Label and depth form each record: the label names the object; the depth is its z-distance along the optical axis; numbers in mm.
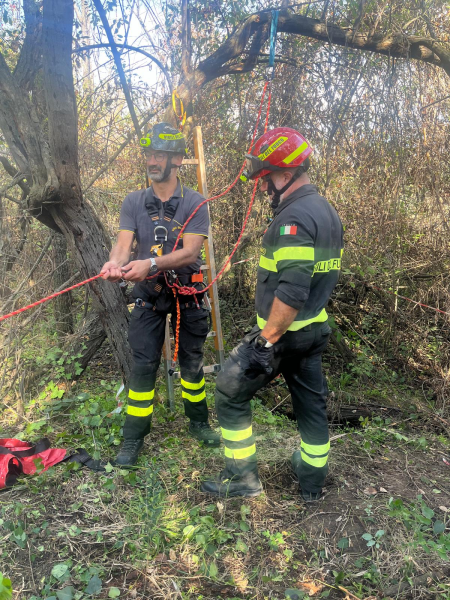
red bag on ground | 2941
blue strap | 4198
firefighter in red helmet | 2553
